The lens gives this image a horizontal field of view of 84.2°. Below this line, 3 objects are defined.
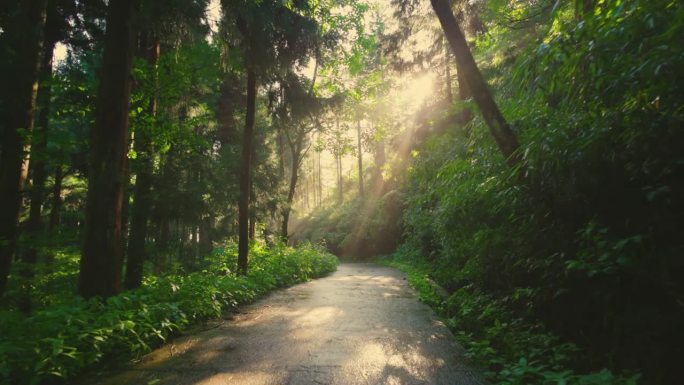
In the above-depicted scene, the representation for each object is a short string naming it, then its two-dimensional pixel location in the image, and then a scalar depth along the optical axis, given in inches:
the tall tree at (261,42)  385.4
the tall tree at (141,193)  362.0
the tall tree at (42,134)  280.5
